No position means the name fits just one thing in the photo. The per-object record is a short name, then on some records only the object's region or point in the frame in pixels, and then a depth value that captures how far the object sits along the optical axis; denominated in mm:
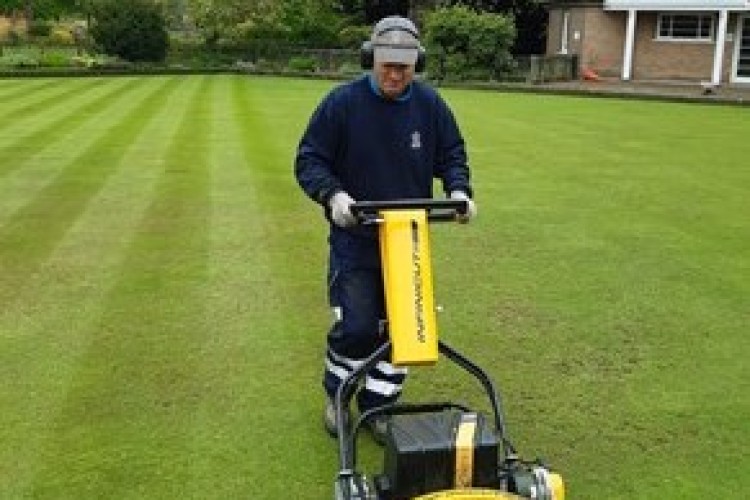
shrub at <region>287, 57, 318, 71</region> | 40438
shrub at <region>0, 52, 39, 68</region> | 36906
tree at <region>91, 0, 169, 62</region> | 41812
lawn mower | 3459
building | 34594
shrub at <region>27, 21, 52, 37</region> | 54656
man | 4328
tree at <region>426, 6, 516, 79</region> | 35875
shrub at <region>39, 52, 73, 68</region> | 37406
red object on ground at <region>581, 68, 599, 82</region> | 37031
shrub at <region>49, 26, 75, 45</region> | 51312
